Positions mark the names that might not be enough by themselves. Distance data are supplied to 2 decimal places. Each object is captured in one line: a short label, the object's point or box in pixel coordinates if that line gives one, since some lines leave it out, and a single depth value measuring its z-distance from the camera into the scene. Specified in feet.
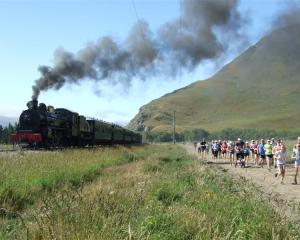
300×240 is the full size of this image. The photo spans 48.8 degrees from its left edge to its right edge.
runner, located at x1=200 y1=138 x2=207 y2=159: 93.91
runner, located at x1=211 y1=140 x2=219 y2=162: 86.07
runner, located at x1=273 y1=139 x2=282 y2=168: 46.12
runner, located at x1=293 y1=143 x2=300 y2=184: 42.89
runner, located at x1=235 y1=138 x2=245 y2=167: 65.60
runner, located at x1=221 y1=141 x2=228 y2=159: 92.13
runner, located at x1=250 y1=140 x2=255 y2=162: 80.46
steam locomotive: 69.25
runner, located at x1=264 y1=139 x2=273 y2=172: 62.57
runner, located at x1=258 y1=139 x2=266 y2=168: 67.05
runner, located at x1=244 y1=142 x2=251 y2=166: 66.67
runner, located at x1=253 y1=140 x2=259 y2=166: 73.66
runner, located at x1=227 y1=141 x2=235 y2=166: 73.74
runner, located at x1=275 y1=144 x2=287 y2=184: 43.83
